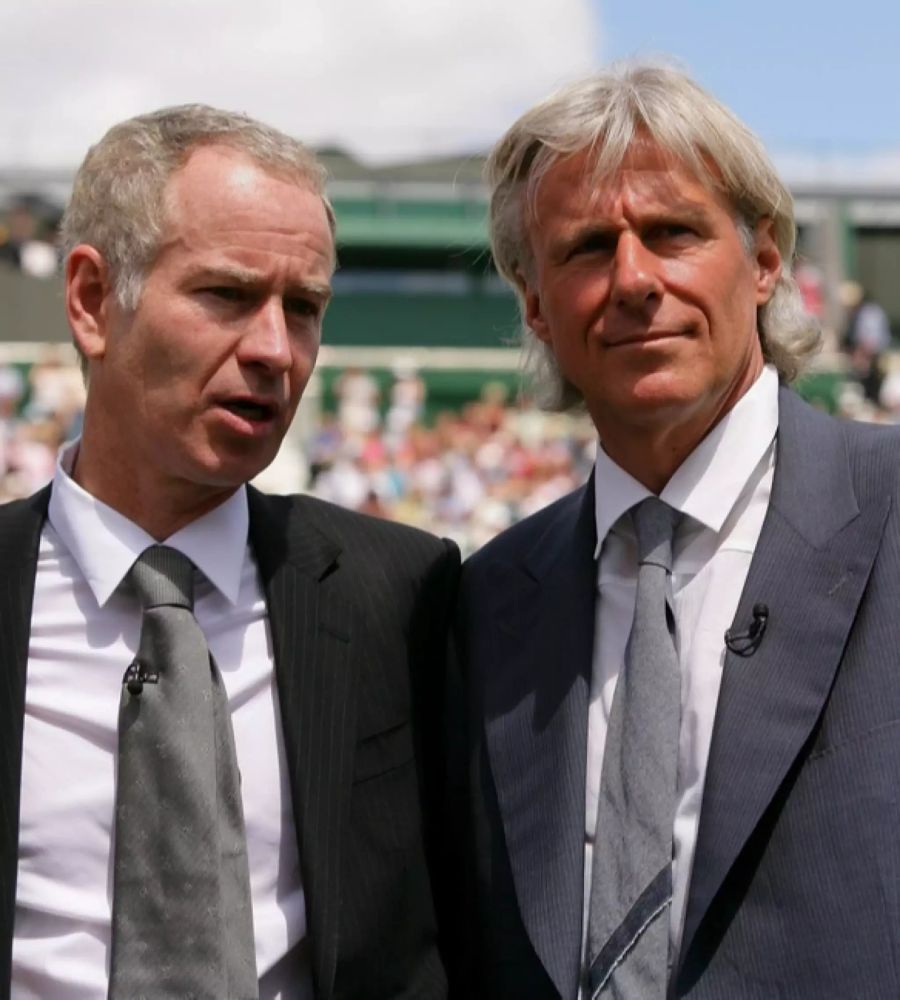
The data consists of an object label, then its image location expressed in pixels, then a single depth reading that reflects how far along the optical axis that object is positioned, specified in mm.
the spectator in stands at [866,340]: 44219
